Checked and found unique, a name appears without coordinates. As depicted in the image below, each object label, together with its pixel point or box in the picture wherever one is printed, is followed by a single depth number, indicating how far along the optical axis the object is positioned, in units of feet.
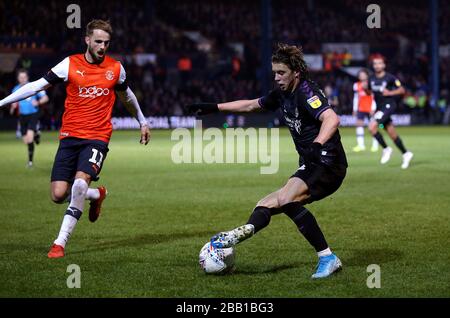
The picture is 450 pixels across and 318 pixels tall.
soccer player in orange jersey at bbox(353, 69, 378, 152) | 160.97
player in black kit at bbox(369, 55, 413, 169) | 128.47
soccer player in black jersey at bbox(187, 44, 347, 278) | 47.52
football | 48.29
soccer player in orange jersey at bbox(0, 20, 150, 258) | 55.72
